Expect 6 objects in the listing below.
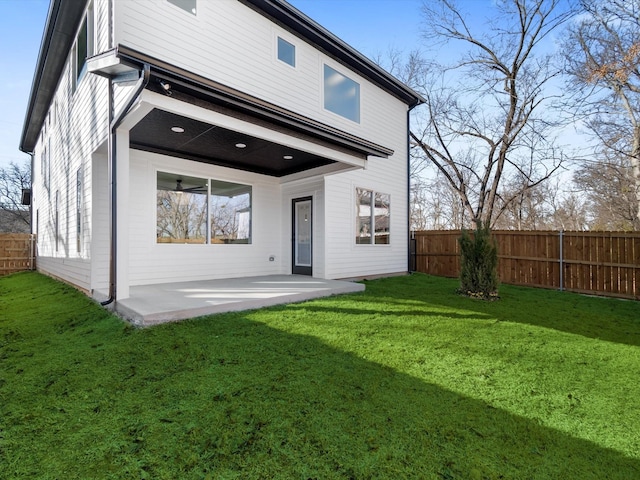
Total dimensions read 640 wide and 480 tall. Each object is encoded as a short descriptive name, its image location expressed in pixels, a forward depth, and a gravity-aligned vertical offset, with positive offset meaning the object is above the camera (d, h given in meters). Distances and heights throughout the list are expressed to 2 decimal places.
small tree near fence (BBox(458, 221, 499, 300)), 6.50 -0.41
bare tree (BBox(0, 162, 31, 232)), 22.31 +3.50
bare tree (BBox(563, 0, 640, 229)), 9.24 +4.91
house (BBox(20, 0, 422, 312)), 4.52 +1.80
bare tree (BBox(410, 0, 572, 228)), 13.20 +6.46
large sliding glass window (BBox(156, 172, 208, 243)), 6.55 +0.77
